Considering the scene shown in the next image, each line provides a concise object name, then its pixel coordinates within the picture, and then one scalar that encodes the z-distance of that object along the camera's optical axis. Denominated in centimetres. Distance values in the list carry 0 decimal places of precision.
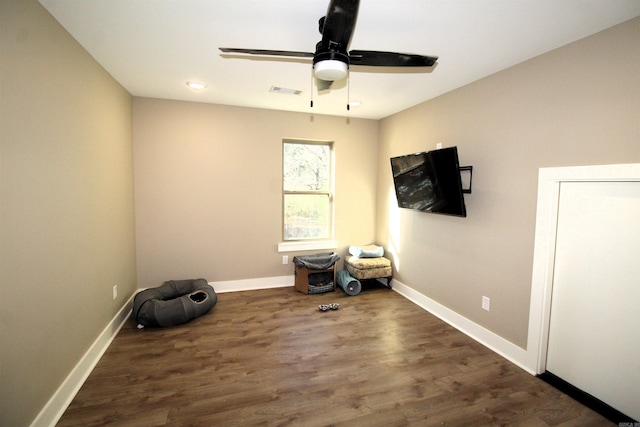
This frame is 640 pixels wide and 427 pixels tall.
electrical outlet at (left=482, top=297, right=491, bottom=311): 271
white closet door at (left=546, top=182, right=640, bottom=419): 182
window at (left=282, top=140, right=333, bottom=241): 423
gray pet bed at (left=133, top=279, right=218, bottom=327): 288
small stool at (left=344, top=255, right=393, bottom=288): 401
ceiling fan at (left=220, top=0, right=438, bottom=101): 135
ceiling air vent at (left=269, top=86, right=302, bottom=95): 308
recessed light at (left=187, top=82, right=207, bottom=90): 296
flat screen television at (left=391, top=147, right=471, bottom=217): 272
